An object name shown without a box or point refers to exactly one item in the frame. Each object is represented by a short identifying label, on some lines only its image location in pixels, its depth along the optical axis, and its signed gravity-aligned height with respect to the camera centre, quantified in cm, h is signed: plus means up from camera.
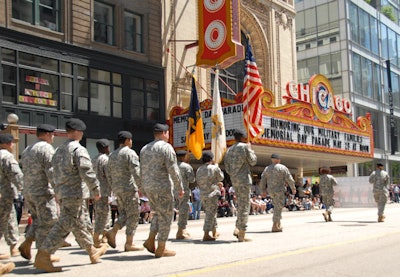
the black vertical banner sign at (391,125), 4867 +516
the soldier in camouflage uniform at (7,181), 831 +6
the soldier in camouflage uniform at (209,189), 1049 -17
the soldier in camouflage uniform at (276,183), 1238 -7
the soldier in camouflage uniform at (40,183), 752 +2
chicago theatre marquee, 2394 +275
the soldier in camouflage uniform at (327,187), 1662 -26
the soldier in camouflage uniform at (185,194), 1137 -29
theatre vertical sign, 2388 +717
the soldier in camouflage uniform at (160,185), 804 -5
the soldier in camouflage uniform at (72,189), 692 -8
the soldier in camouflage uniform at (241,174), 1002 +14
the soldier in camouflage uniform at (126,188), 883 -9
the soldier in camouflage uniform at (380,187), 1531 -27
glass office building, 4609 +1171
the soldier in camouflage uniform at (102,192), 962 -18
